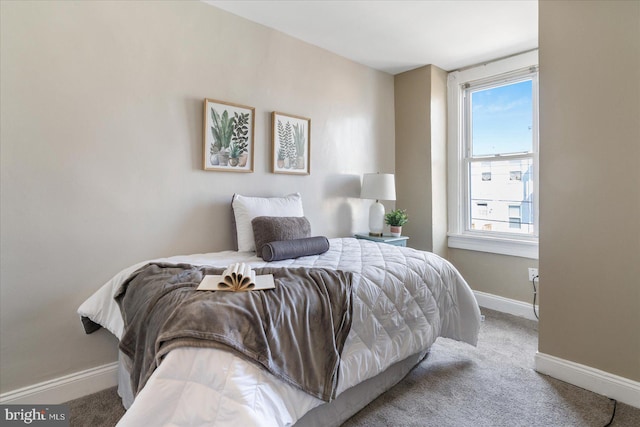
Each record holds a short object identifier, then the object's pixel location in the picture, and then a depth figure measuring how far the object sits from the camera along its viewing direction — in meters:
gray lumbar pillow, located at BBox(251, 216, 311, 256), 2.25
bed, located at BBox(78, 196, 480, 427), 1.00
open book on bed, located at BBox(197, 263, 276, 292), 1.35
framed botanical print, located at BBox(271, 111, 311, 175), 2.80
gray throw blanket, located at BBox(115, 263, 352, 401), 1.12
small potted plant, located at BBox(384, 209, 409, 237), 3.44
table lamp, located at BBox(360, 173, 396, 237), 3.32
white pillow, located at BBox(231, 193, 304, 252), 2.38
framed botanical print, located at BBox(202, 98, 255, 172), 2.41
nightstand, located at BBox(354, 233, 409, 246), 3.23
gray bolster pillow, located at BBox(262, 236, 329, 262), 2.07
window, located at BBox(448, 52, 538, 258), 3.21
